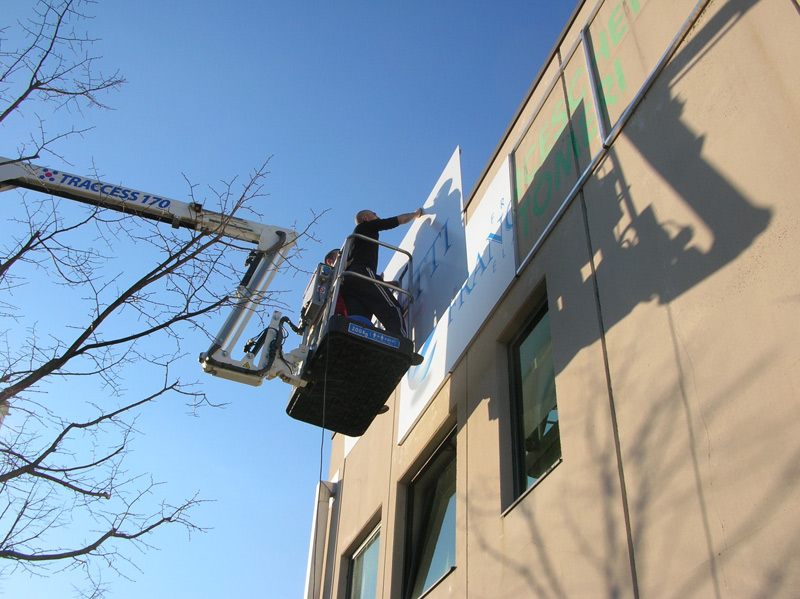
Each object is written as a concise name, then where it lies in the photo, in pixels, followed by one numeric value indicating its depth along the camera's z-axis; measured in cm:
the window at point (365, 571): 984
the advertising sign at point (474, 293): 821
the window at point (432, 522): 798
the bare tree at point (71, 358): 509
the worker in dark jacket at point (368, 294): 809
